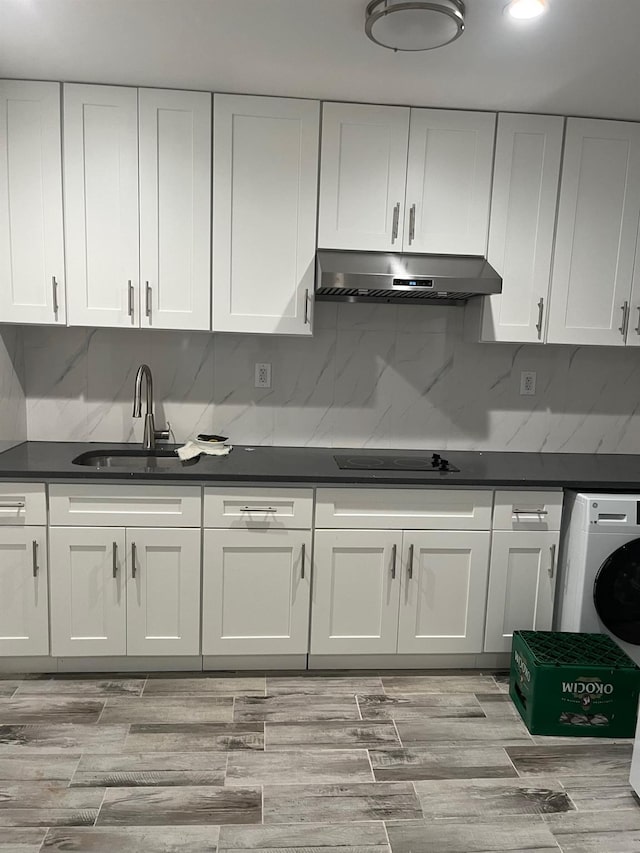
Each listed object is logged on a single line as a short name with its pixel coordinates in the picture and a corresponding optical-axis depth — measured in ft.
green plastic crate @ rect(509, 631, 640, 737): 7.59
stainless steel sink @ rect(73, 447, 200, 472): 9.56
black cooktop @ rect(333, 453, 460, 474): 9.04
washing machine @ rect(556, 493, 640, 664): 8.37
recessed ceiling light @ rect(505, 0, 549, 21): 6.00
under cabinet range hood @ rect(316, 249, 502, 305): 8.28
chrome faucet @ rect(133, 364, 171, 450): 9.27
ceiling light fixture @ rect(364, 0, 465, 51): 6.04
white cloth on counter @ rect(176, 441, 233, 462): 9.02
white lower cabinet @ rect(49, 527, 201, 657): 8.33
